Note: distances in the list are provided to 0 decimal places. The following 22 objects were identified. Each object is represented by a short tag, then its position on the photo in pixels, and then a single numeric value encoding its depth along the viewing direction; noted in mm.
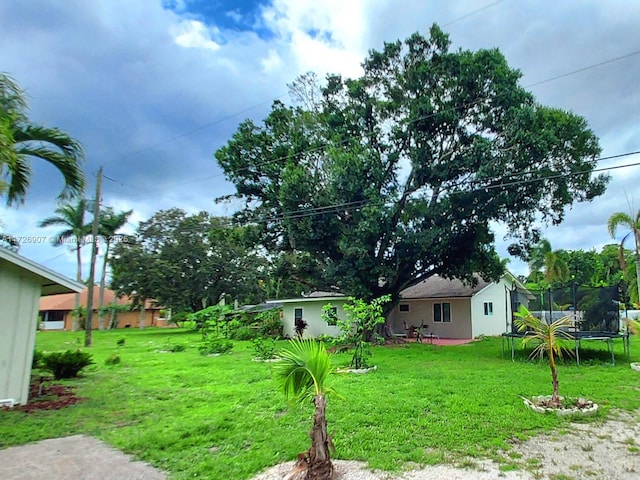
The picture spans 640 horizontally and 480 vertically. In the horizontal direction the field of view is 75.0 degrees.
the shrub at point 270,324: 22891
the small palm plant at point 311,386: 3842
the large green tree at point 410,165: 14586
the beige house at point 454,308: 21375
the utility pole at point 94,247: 17438
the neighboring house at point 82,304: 39500
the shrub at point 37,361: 10164
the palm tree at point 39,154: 7437
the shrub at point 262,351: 12891
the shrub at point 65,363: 9492
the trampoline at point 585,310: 12214
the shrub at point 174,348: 17055
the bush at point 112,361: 12367
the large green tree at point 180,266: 29312
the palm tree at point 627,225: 17516
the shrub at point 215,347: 15770
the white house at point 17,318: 6610
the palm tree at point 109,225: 30750
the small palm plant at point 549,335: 6565
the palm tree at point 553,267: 36625
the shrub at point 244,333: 22062
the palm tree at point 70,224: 31723
